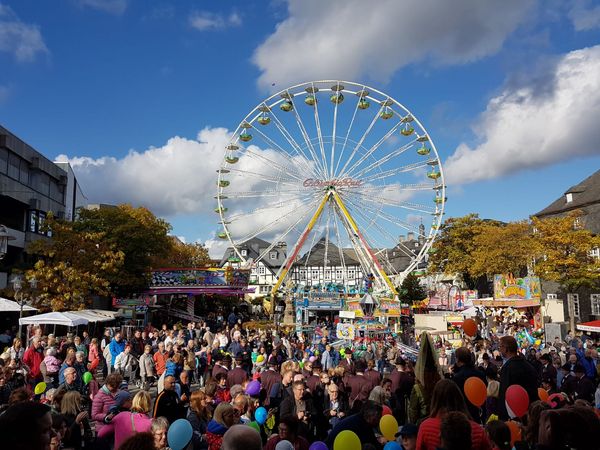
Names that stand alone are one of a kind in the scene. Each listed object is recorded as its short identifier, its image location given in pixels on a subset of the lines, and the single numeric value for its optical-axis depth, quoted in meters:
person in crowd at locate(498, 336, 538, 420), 5.79
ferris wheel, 34.34
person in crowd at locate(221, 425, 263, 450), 3.00
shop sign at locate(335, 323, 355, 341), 21.17
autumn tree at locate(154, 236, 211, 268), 54.72
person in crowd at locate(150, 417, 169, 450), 4.85
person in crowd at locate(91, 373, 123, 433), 6.19
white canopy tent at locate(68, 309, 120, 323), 20.46
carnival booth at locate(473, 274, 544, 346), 32.97
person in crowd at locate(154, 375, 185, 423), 6.27
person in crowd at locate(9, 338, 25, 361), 12.22
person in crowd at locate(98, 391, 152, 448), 5.29
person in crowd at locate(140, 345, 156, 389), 12.71
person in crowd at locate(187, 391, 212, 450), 5.92
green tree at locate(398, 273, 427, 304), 60.31
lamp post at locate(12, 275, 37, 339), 20.79
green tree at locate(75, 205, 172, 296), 36.47
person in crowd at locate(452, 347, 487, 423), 6.47
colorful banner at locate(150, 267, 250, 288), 37.31
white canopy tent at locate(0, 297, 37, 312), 19.42
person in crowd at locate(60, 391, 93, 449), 5.46
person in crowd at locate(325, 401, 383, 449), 5.16
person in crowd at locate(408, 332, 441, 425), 6.07
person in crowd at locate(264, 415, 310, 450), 4.95
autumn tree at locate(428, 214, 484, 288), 51.62
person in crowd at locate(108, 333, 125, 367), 13.68
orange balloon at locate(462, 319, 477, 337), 9.77
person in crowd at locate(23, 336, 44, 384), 11.29
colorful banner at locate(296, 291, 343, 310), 34.94
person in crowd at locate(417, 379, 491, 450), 4.02
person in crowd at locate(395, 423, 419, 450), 4.80
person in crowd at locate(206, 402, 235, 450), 5.23
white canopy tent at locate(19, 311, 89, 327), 17.38
